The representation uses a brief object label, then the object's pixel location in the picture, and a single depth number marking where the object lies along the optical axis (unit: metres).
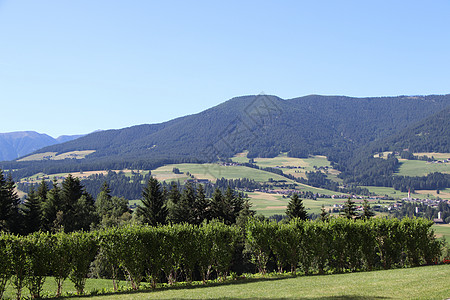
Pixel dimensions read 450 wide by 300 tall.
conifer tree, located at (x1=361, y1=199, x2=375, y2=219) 47.16
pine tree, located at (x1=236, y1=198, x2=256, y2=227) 52.94
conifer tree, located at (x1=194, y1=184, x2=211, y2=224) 56.22
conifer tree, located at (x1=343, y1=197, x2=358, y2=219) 47.89
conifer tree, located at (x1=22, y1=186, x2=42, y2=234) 45.84
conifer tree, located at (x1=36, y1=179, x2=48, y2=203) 57.80
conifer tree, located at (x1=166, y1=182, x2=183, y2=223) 53.78
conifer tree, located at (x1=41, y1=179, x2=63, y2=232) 50.59
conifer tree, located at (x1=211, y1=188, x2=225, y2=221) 56.03
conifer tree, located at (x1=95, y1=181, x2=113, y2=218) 63.31
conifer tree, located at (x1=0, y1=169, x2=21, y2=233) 44.12
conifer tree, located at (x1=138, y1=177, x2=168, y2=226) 53.09
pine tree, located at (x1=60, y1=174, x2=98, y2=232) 53.91
